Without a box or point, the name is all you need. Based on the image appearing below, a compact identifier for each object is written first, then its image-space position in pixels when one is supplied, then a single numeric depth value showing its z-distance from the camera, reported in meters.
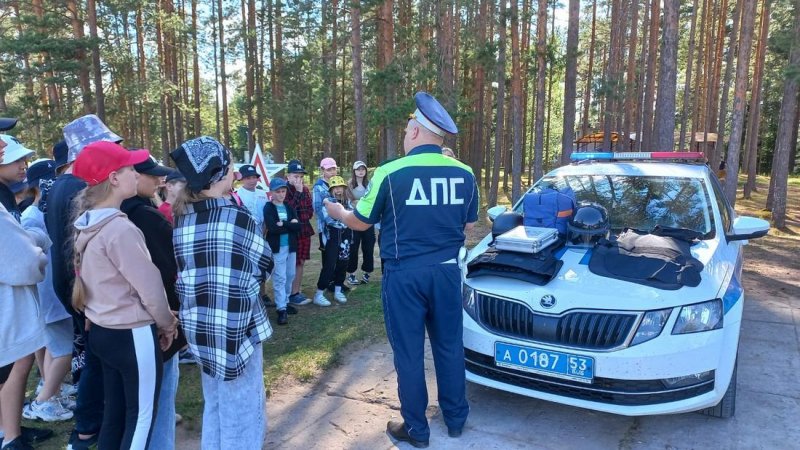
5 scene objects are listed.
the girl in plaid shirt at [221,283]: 2.42
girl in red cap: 2.42
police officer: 3.18
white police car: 3.12
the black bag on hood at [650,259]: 3.39
